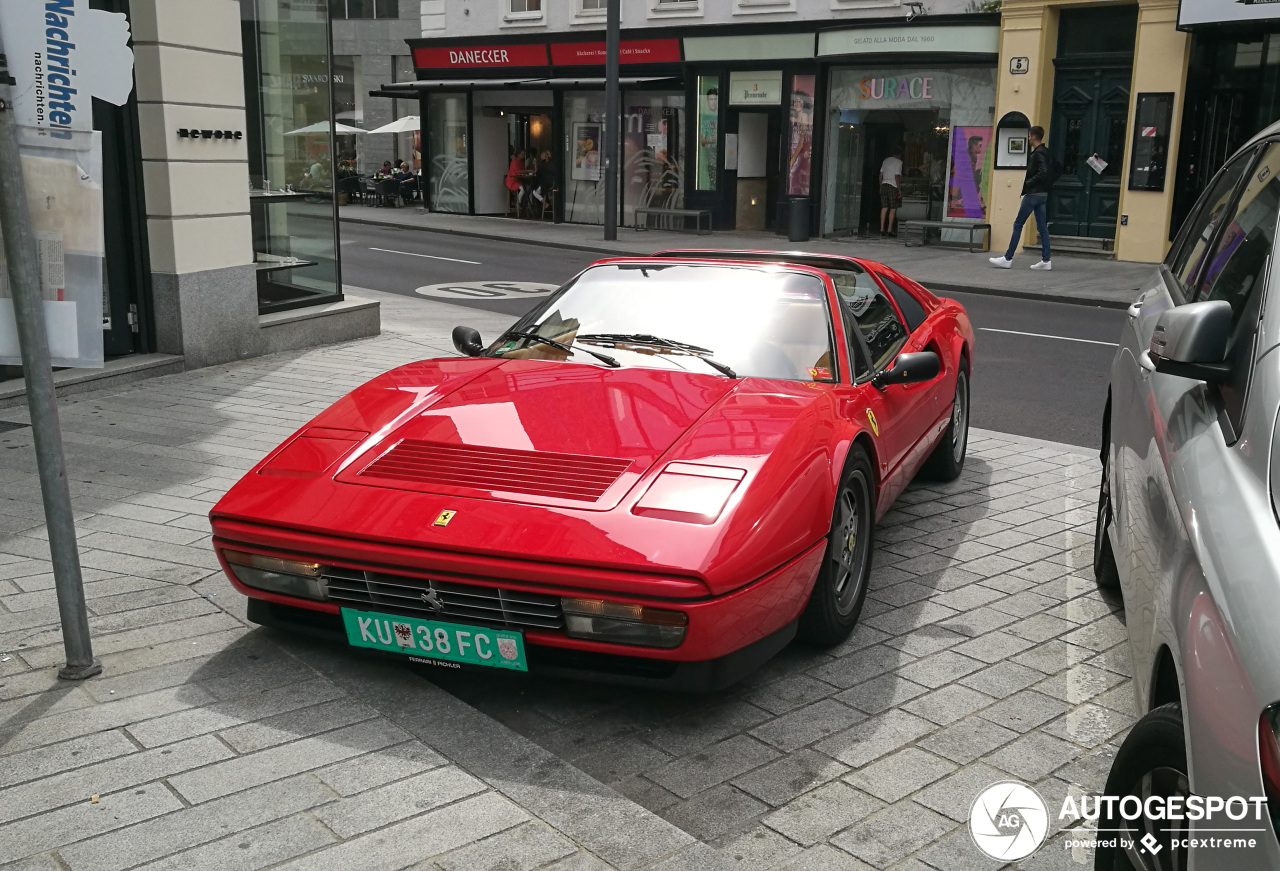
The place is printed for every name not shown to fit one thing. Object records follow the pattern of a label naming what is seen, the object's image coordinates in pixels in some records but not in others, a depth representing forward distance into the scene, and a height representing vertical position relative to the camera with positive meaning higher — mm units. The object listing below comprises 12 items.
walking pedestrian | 18984 -20
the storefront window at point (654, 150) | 27531 +680
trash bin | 24469 -710
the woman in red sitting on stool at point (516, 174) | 30422 +103
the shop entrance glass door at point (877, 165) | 24250 +381
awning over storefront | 27703 +2224
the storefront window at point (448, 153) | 31578 +626
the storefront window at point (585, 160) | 28828 +454
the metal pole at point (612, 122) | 23062 +1105
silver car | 1931 -714
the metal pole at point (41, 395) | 3520 -666
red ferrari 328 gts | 3547 -987
